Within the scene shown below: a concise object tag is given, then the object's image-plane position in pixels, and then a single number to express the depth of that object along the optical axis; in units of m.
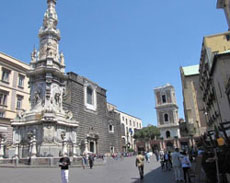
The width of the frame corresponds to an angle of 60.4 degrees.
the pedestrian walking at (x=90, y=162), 16.05
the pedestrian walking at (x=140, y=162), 9.95
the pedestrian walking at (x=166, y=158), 14.91
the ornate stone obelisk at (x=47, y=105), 16.83
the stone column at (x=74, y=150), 18.09
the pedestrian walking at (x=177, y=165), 8.97
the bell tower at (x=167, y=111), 69.71
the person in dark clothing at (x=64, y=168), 7.49
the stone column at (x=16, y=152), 16.39
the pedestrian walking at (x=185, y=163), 8.51
